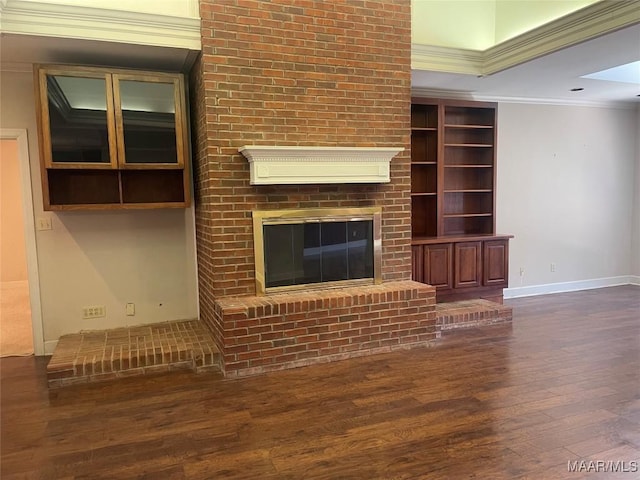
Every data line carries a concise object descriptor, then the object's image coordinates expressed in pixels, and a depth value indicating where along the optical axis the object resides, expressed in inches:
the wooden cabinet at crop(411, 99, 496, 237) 208.8
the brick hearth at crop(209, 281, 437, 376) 136.9
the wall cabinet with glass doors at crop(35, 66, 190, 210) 137.8
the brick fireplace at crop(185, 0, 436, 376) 139.6
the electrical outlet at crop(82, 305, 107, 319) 161.6
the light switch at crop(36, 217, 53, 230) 154.7
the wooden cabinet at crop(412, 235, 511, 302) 195.8
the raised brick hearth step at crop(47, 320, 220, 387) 131.9
